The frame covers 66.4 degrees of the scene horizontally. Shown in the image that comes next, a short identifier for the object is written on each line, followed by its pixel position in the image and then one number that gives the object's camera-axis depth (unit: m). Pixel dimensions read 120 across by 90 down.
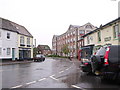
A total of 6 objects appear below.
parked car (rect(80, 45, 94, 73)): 6.67
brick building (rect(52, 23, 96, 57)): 39.30
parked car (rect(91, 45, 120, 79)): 4.35
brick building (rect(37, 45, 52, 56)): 77.98
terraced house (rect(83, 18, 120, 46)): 11.03
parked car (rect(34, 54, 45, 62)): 20.94
